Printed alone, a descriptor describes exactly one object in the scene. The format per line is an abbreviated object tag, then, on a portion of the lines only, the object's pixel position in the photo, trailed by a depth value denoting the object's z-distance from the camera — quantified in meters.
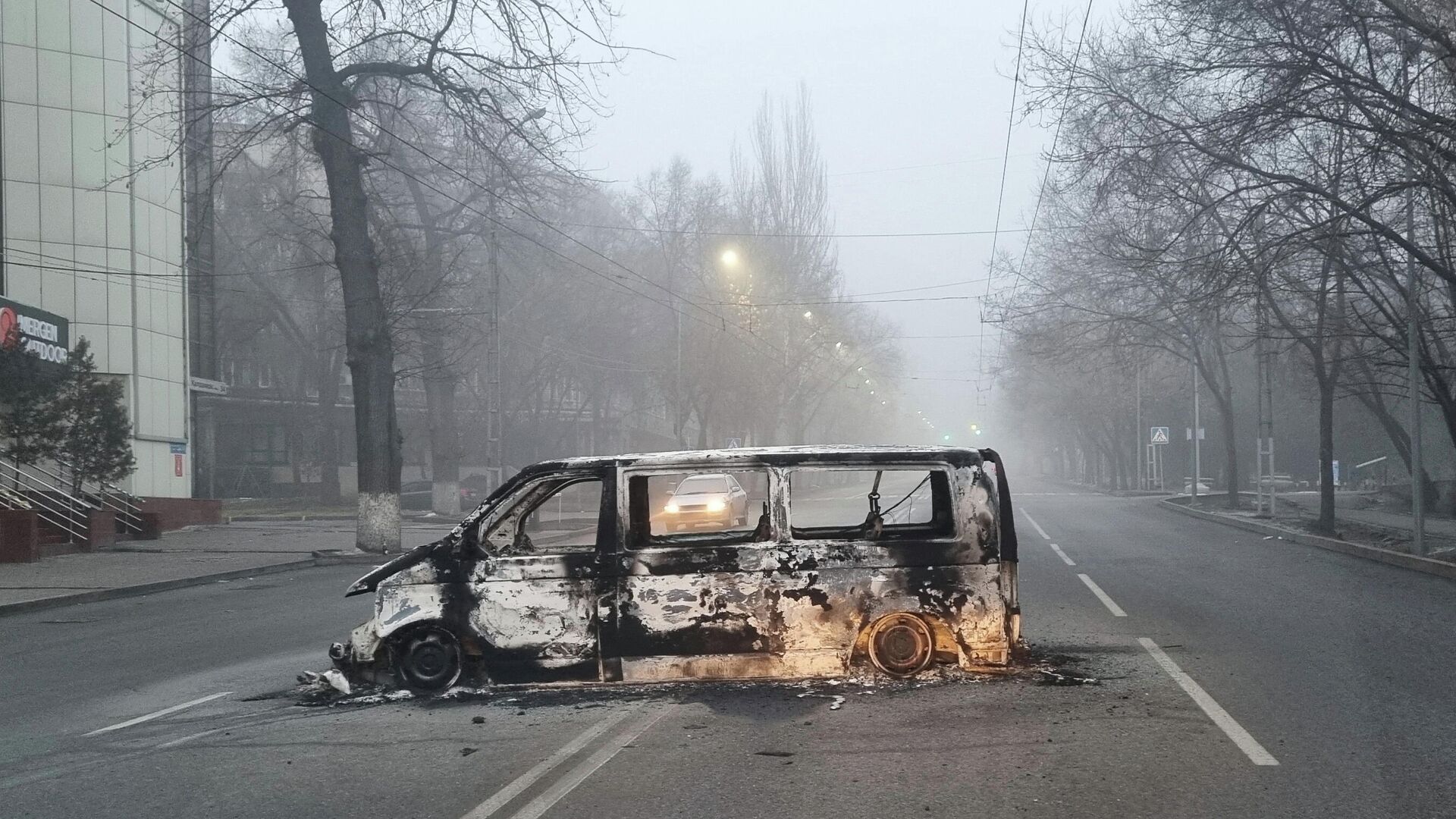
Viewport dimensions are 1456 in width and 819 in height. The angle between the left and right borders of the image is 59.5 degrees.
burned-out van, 8.44
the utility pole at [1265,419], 31.39
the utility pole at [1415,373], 19.16
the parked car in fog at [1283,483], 62.36
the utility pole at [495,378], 33.12
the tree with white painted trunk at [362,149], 22.52
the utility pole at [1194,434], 38.83
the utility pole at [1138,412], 52.75
